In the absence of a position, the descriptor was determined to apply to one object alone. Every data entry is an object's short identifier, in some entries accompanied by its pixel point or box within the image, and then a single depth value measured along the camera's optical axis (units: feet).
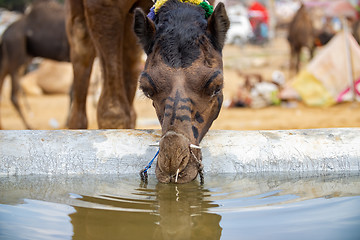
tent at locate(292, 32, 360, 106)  38.73
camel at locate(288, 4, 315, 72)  55.42
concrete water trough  12.26
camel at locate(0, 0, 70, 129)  37.63
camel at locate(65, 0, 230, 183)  10.90
